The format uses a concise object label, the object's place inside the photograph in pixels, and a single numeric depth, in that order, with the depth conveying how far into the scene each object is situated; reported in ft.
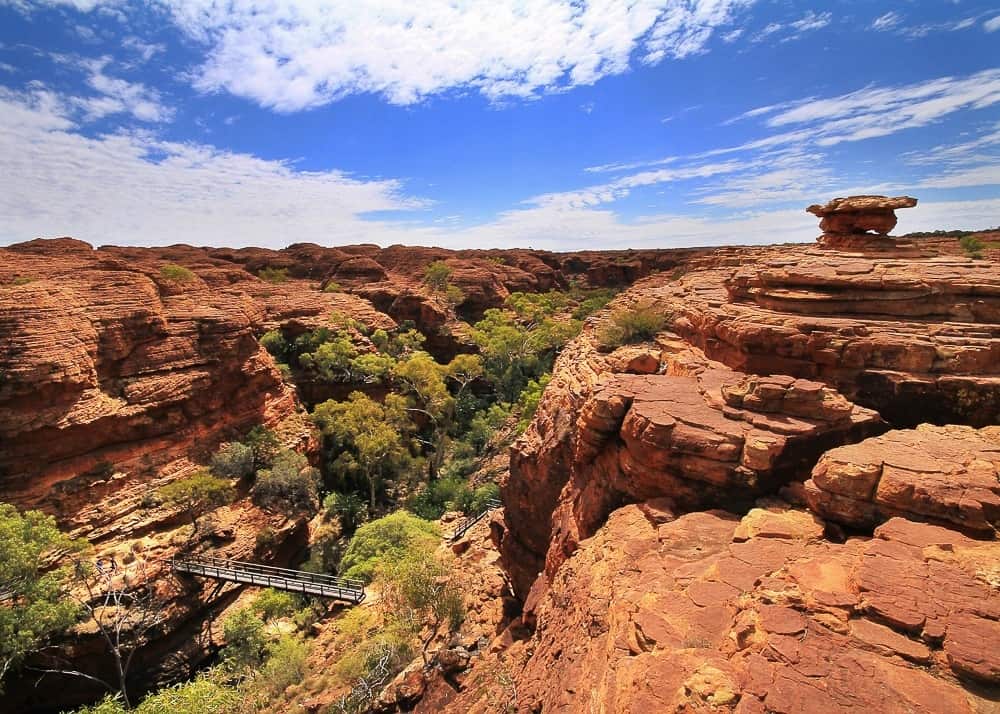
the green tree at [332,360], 96.84
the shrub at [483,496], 65.05
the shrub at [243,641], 47.44
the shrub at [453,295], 157.79
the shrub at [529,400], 82.53
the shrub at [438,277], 170.20
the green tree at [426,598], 38.68
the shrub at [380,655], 37.17
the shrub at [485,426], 93.09
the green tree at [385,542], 54.24
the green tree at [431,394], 91.40
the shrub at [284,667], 41.29
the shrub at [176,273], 87.40
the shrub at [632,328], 49.55
